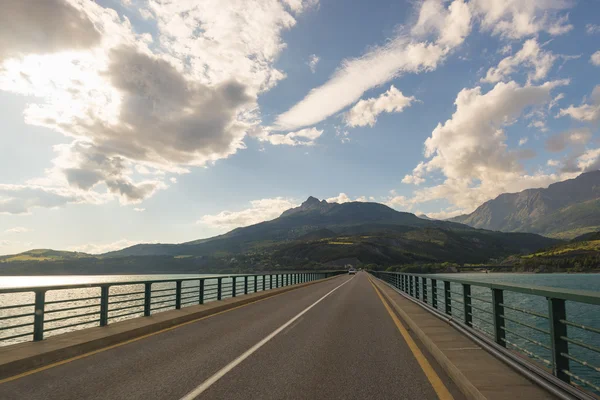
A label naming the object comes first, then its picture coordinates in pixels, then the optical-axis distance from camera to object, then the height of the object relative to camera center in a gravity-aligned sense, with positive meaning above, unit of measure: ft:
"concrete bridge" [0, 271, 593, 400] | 18.90 -7.04
